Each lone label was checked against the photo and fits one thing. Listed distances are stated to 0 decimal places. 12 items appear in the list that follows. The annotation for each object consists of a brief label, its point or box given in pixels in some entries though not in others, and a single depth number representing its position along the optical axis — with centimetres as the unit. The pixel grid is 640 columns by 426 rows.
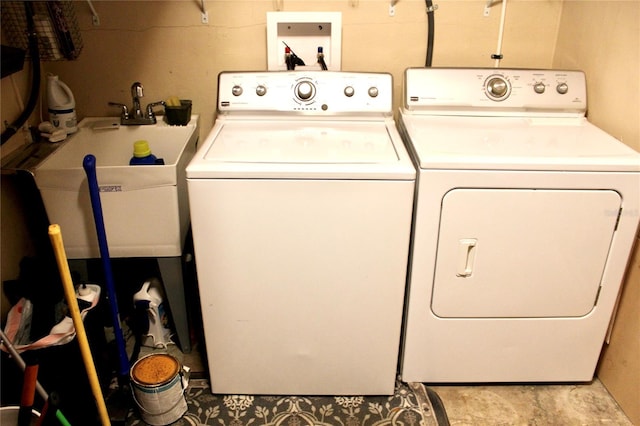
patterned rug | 173
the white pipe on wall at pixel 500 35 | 200
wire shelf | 173
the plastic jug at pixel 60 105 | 195
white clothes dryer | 148
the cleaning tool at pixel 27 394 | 120
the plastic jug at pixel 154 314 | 192
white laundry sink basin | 166
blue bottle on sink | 171
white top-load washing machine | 145
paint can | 164
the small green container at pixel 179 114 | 204
